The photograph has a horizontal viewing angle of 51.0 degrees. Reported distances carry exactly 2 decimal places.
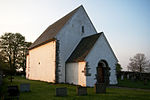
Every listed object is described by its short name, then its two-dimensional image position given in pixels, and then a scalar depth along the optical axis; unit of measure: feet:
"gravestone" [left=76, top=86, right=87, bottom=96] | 40.57
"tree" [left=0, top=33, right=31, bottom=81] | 162.14
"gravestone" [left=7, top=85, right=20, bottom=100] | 30.97
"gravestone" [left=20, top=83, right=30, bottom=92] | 44.80
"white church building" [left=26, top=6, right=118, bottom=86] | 63.31
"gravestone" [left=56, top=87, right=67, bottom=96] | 39.16
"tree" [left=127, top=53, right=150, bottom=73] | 174.19
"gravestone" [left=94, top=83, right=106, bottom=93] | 45.06
